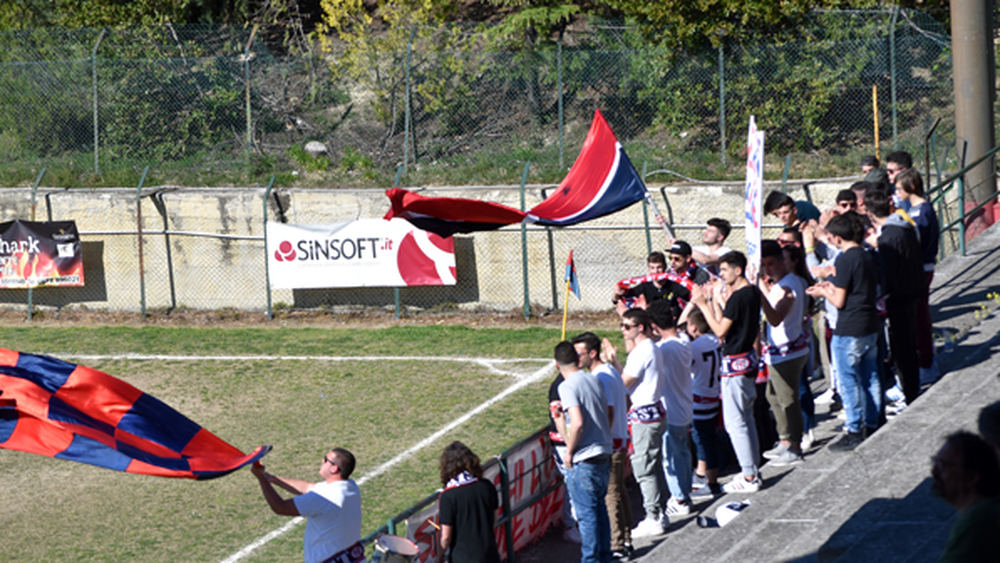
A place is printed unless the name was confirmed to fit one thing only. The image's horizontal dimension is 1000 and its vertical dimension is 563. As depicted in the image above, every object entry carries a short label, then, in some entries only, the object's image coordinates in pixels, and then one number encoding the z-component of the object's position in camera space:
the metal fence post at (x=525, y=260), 38.91
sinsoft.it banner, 39.28
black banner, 42.44
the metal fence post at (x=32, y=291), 42.69
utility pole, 31.73
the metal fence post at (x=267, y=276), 40.69
